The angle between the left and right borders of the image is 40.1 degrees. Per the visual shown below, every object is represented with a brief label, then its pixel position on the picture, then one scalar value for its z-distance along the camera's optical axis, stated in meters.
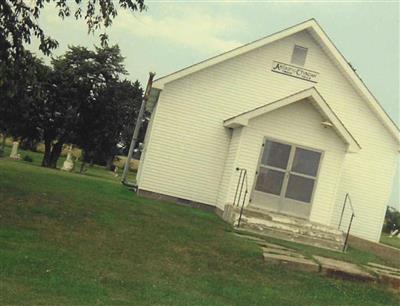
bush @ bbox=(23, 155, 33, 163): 45.29
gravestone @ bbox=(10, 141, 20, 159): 43.66
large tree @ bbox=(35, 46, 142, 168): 44.28
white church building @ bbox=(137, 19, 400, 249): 18.69
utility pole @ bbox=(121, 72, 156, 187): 23.30
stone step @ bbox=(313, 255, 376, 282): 11.50
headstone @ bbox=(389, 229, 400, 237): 40.62
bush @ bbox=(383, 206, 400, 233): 46.62
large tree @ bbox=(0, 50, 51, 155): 41.19
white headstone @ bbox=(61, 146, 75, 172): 41.09
